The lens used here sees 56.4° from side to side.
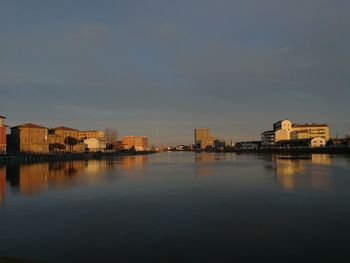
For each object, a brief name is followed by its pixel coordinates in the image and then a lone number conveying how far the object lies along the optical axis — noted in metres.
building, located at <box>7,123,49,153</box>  89.56
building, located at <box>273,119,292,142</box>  159.50
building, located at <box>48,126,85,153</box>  107.09
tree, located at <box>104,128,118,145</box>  172.99
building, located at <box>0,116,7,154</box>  71.03
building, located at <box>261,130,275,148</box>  169.12
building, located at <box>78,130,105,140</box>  163.15
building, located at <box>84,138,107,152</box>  134.88
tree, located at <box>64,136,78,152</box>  109.59
